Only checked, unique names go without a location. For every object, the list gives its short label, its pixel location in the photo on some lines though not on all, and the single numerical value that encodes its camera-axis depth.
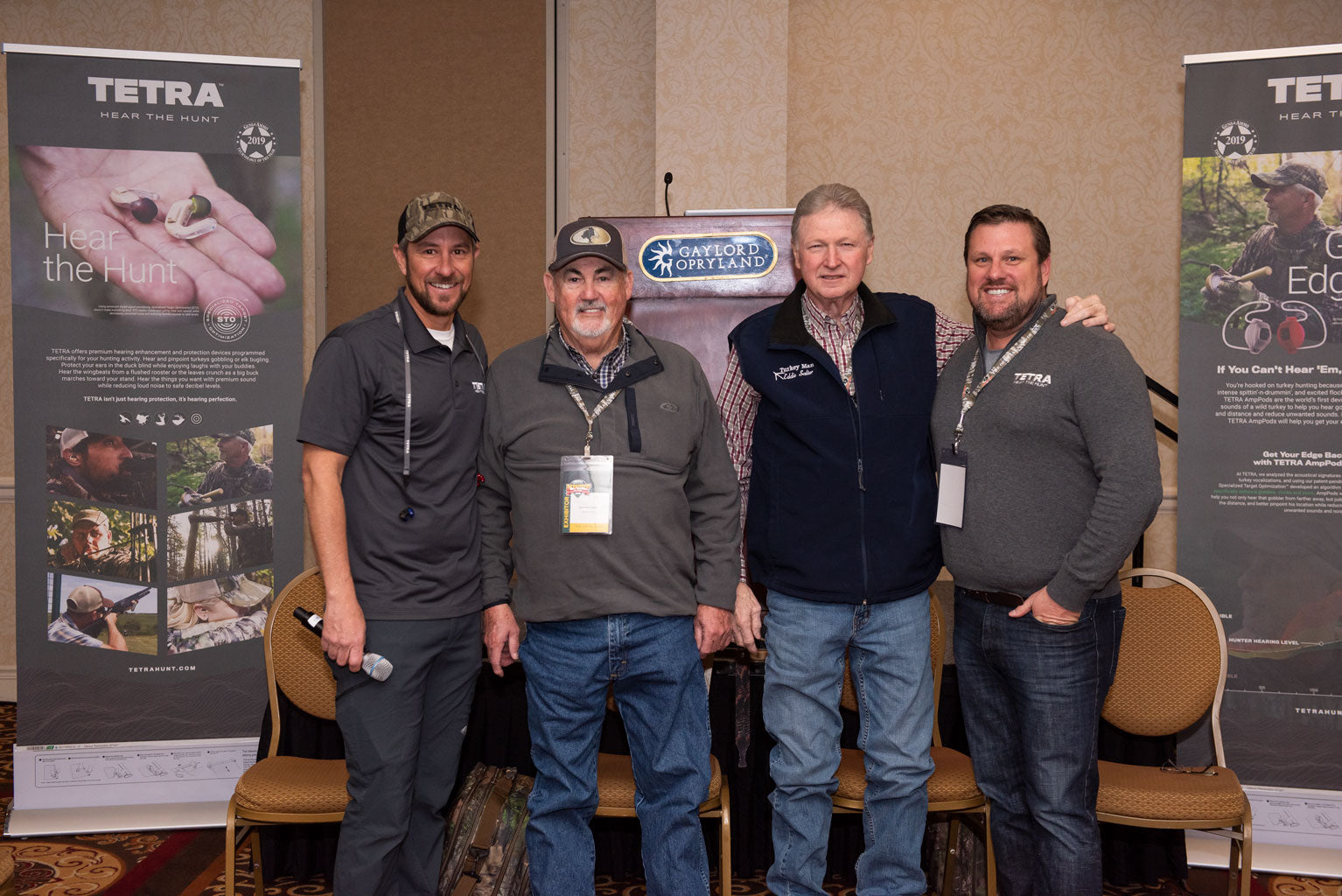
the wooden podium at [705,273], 3.06
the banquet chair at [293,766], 2.29
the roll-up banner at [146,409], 2.98
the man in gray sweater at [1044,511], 1.98
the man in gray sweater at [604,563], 2.06
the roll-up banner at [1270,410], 2.84
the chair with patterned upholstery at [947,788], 2.32
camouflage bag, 2.40
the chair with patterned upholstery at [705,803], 2.29
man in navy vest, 2.12
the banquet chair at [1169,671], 2.47
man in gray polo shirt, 2.07
